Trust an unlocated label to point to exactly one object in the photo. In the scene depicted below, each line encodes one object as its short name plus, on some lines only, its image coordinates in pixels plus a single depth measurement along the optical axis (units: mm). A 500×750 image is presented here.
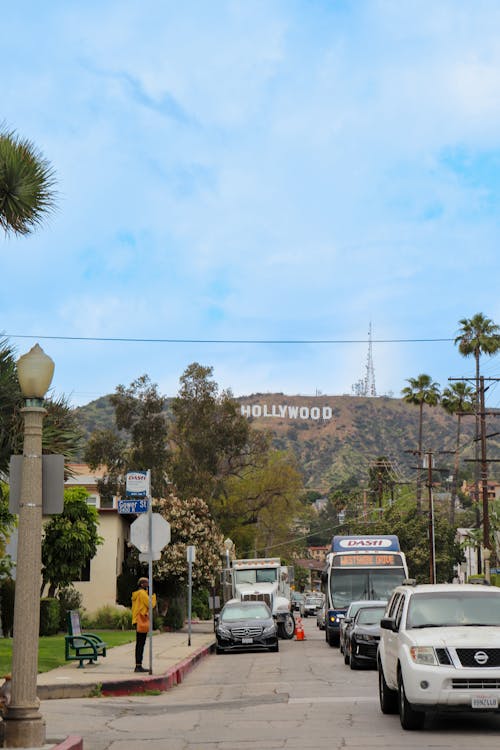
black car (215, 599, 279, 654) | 28781
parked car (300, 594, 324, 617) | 90750
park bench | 21672
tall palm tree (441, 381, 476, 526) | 73750
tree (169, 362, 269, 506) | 56875
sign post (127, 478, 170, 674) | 19500
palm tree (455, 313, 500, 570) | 68250
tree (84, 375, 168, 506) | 56750
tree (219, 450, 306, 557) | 62375
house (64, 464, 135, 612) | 44969
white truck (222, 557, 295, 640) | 38938
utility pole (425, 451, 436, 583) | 64938
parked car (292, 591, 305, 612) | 95575
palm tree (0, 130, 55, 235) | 15008
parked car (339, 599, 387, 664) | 23917
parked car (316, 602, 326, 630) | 43725
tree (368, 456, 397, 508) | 103625
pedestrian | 20062
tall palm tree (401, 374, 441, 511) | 79975
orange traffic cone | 36906
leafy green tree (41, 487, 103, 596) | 36438
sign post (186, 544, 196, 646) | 29584
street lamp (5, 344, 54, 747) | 9789
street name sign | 19984
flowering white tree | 46719
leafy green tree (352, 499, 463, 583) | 81500
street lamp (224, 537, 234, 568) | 48125
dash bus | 33000
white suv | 11344
